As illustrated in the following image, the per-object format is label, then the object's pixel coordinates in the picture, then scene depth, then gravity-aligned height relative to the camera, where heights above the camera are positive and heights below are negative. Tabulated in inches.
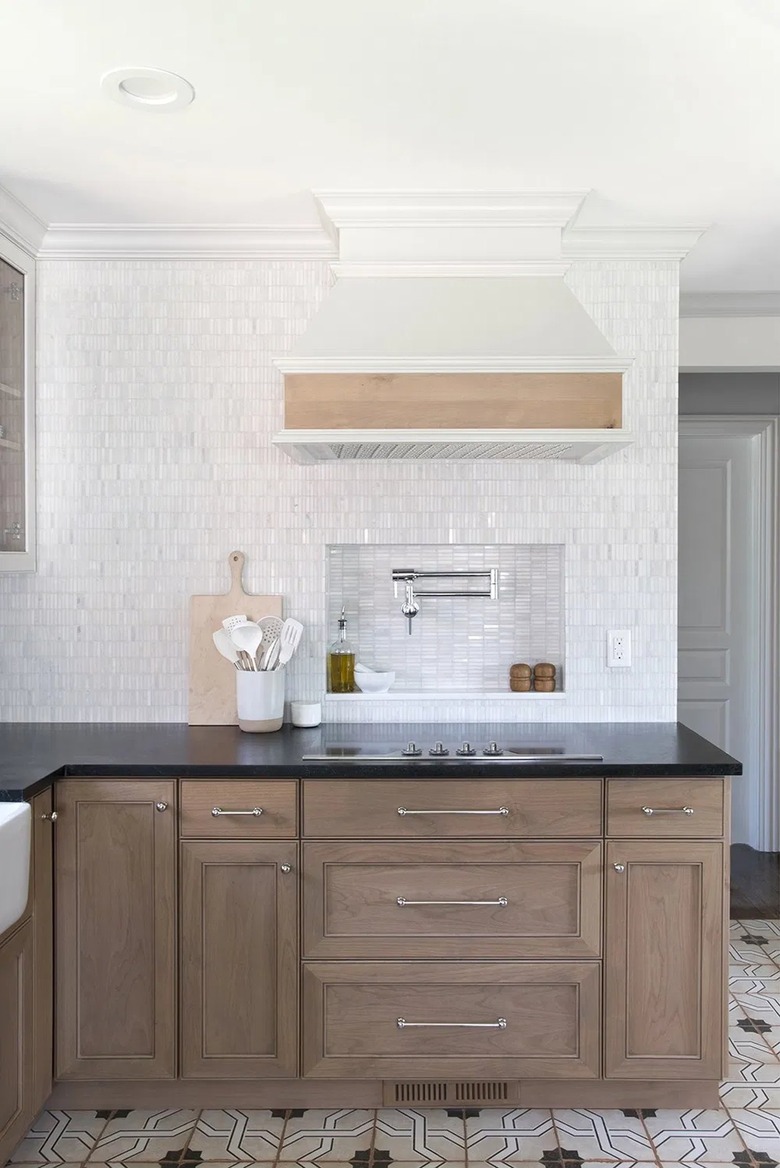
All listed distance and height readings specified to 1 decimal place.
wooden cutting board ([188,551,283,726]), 117.3 -8.4
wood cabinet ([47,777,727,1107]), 94.6 -34.0
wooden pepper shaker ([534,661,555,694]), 119.4 -11.2
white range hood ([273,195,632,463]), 100.0 +26.0
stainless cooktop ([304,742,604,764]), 96.3 -17.4
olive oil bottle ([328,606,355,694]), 121.0 -10.6
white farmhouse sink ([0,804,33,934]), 80.5 -24.0
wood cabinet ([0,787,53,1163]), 83.4 -38.6
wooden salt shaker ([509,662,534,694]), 119.9 -11.3
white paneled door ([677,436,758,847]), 178.9 -1.7
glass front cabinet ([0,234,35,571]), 107.6 +21.3
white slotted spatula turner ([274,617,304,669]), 113.6 -5.9
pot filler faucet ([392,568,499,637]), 121.6 +0.8
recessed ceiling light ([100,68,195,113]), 77.6 +42.6
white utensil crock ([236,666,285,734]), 110.6 -13.1
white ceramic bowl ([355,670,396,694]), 120.0 -11.7
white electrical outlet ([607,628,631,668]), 118.5 -7.5
